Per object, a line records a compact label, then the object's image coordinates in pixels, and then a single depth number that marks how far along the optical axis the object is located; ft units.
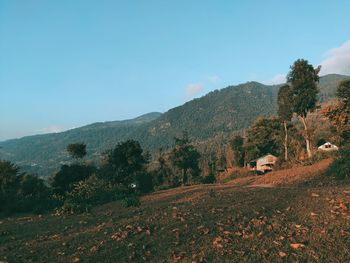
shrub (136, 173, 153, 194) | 94.60
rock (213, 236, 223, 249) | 18.60
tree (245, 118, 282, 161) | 194.59
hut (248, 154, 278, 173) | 183.68
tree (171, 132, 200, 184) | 154.30
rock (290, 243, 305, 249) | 18.00
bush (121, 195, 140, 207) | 40.46
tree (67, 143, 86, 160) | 122.52
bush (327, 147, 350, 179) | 54.44
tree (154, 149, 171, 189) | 149.46
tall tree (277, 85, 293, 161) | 117.80
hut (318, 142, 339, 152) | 195.70
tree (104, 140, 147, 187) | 99.91
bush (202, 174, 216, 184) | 106.01
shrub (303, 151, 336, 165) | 85.69
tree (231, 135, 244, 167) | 204.74
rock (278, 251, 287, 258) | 16.80
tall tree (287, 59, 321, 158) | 111.86
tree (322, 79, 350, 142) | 86.22
